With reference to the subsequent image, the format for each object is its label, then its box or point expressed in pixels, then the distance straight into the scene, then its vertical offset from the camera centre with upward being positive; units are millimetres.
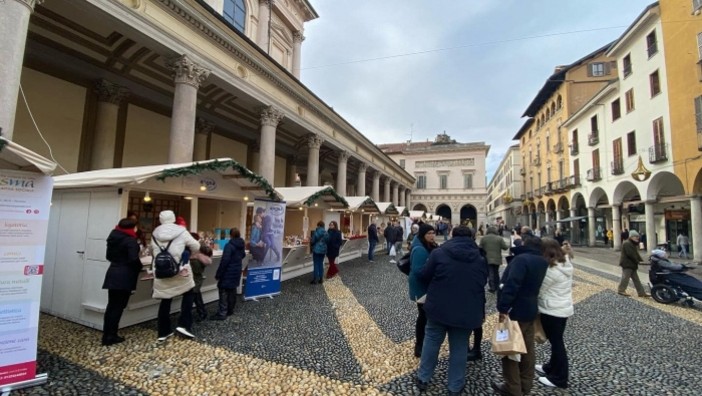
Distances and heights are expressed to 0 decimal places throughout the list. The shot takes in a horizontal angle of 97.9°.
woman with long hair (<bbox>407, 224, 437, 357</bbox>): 3467 -532
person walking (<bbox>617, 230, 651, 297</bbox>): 6934 -903
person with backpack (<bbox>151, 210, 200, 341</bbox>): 4012 -720
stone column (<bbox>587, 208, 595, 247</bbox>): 20539 -352
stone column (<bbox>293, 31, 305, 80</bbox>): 20188 +11048
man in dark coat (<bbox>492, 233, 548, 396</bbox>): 2793 -756
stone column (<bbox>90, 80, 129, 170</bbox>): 9672 +2883
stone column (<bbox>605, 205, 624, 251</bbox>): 17609 -250
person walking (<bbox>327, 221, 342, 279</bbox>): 8695 -751
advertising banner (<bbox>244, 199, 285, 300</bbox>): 6371 -774
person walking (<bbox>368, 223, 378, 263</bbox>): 12930 -873
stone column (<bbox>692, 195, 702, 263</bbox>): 12305 -50
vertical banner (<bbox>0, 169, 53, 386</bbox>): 2822 -513
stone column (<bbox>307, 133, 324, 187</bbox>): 15609 +2983
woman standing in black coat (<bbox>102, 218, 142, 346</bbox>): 3906 -717
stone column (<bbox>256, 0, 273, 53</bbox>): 16484 +10540
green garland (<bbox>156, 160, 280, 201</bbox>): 4801 +791
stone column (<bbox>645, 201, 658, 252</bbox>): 14500 -137
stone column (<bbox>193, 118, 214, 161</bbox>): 13203 +3439
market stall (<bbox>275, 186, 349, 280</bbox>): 8898 +7
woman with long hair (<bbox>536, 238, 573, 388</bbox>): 2986 -800
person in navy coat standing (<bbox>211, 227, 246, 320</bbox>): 5137 -988
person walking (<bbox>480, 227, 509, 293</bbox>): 7062 -714
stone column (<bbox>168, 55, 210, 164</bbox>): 8094 +2895
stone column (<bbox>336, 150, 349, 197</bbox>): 18434 +2771
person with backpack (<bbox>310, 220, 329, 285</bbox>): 8055 -835
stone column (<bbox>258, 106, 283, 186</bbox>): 11547 +2884
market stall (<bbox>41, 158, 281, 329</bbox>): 4504 -260
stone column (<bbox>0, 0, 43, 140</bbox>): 4973 +2628
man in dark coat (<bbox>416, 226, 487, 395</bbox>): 2781 -743
